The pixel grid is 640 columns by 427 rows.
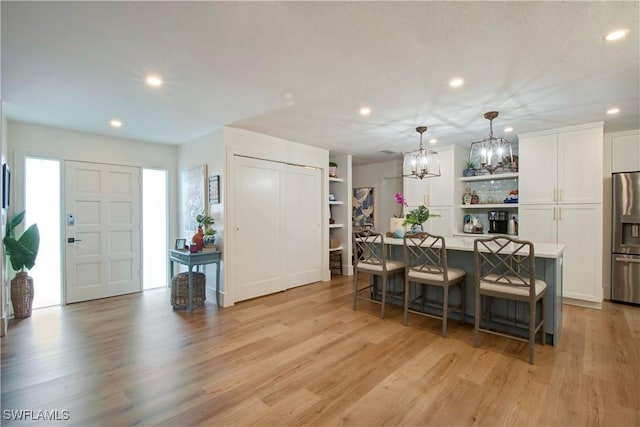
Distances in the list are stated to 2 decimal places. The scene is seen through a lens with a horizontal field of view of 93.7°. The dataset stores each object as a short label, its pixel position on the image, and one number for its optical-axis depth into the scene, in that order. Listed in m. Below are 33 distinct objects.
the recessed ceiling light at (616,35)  1.95
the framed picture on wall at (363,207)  7.08
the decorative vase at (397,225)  4.06
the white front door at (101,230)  4.27
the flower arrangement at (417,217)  3.73
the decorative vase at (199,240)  3.98
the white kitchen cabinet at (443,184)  5.19
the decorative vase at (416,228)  3.88
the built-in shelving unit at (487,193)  5.01
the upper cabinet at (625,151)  4.19
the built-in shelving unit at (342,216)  6.01
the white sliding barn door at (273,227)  4.27
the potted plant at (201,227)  3.99
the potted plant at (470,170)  5.29
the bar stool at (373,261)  3.58
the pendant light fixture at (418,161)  3.79
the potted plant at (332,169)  5.86
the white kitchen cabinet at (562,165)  3.93
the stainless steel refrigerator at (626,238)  3.99
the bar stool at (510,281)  2.53
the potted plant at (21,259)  3.45
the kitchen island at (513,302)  2.80
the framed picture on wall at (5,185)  3.22
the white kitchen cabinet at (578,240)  3.92
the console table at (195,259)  3.84
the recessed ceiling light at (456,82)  2.66
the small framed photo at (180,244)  4.35
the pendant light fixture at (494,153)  3.25
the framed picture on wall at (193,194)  4.43
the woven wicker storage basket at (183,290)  3.96
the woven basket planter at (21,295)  3.60
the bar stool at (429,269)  3.07
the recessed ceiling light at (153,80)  2.57
